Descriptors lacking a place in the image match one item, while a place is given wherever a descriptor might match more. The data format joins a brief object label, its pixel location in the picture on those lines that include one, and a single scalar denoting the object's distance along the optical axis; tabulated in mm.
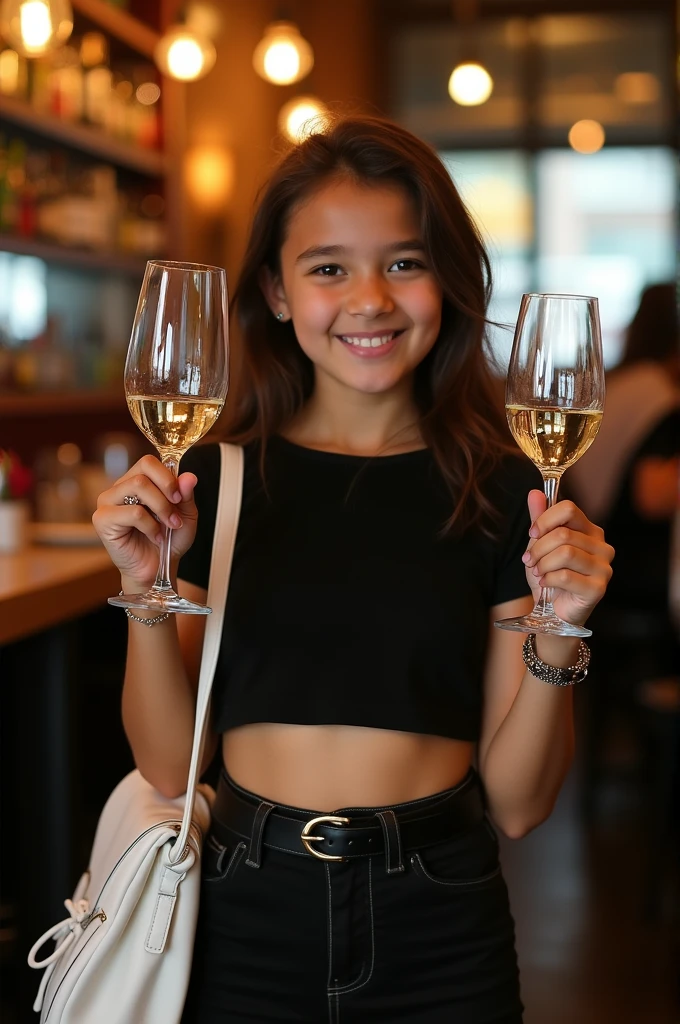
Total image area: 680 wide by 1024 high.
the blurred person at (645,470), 4340
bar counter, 2389
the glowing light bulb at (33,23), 3148
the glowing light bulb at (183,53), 4711
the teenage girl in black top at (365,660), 1371
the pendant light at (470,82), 7207
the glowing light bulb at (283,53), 5406
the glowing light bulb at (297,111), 6152
